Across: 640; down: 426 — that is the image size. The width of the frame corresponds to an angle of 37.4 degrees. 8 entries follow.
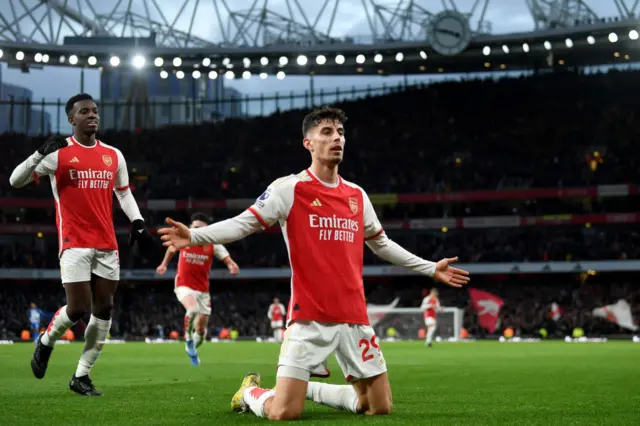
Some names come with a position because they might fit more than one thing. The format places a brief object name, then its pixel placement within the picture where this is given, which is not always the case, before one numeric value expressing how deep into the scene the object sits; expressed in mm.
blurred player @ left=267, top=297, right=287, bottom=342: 40781
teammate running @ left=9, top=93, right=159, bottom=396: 10023
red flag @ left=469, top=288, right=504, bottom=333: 45372
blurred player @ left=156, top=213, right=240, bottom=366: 17828
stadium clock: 42281
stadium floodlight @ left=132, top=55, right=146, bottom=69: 46812
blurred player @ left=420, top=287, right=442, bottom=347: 32906
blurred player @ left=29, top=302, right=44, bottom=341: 40166
